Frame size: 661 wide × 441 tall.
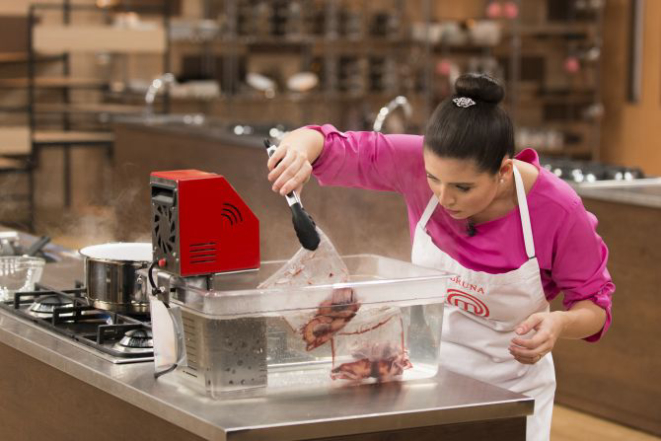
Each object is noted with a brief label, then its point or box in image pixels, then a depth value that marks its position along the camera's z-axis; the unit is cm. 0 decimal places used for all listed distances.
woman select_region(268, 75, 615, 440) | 294
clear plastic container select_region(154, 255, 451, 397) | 253
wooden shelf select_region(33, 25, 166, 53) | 1183
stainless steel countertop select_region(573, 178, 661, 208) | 586
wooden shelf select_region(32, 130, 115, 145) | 1218
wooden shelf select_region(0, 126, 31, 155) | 1186
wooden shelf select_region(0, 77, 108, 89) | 1232
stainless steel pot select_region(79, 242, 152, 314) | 316
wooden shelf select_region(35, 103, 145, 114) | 1243
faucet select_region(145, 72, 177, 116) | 963
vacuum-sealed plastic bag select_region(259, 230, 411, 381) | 260
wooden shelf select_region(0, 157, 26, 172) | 1199
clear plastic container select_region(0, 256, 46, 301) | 373
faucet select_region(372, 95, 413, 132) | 748
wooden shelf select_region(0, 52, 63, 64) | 1257
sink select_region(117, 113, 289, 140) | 926
